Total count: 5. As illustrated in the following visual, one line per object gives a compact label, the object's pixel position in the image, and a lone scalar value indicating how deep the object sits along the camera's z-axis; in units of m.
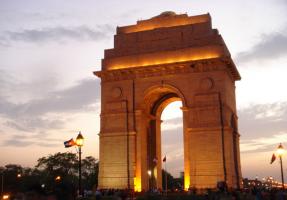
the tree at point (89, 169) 78.44
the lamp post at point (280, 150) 27.20
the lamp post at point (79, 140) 22.12
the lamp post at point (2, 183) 67.69
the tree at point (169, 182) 84.26
